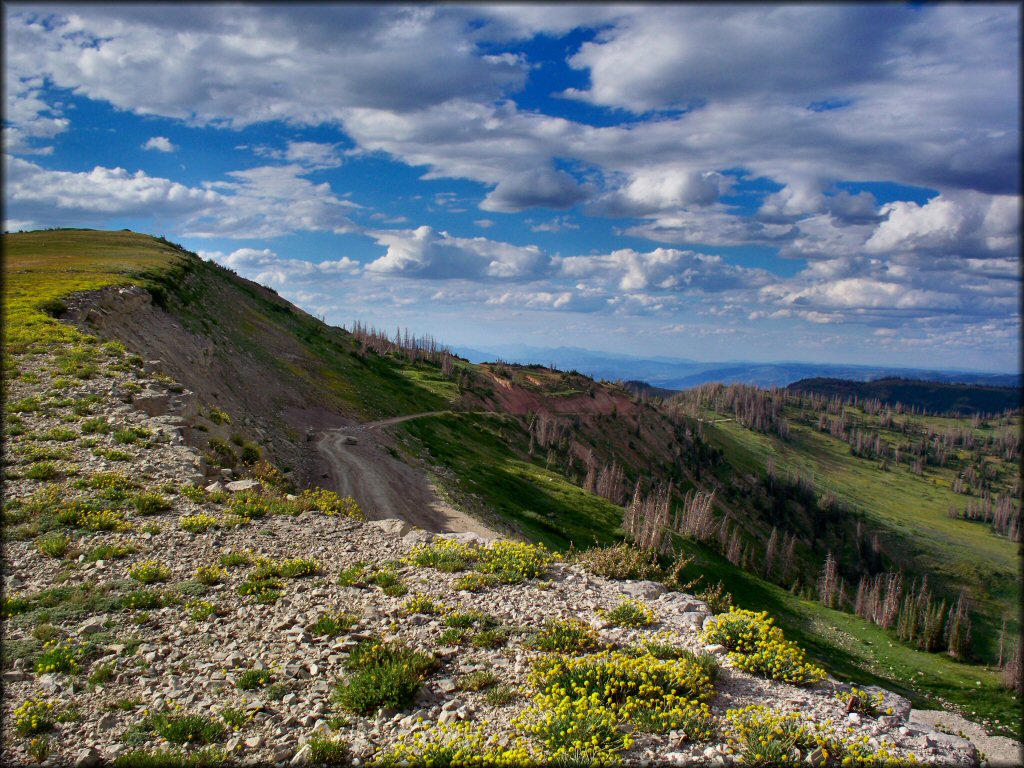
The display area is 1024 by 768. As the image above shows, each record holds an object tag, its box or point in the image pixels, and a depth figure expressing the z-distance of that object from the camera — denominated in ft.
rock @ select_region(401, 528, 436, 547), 59.58
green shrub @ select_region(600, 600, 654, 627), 45.03
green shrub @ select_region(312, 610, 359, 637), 40.86
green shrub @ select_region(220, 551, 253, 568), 50.16
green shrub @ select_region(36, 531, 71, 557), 47.93
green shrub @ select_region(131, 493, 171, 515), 56.65
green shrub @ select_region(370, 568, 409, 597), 47.65
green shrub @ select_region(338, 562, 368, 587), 48.65
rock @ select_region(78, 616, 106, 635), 38.99
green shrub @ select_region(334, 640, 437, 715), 33.55
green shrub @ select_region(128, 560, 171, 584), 46.09
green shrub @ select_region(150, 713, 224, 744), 30.55
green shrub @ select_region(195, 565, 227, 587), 46.80
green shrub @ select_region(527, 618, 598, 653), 40.19
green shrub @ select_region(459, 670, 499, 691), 35.70
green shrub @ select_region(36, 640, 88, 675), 34.94
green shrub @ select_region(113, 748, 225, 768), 28.40
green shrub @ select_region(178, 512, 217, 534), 54.80
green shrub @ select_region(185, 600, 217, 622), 41.83
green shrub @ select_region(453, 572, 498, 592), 49.06
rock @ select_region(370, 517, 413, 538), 62.39
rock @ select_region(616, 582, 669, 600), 50.85
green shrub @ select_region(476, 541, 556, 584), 51.39
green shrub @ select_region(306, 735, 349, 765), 29.68
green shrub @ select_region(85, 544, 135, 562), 48.32
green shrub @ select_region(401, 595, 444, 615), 44.65
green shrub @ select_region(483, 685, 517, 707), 34.17
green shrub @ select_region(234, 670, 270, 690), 34.91
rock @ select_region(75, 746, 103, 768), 28.66
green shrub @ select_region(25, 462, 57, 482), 57.93
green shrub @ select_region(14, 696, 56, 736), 30.19
